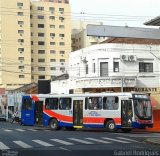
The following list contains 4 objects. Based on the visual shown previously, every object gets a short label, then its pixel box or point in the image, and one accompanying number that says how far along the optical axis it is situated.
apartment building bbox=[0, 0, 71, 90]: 102.94
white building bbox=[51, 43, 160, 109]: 46.41
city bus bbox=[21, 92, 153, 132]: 34.78
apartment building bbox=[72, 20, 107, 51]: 115.06
